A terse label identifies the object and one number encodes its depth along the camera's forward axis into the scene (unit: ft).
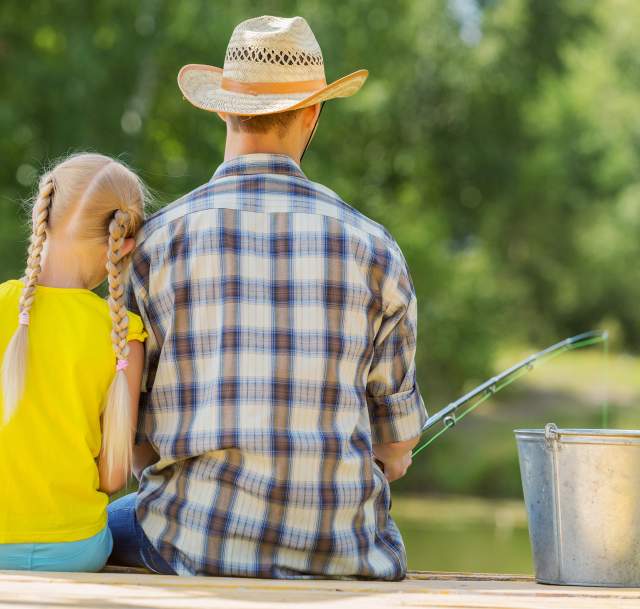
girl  20.35
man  20.39
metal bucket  21.20
